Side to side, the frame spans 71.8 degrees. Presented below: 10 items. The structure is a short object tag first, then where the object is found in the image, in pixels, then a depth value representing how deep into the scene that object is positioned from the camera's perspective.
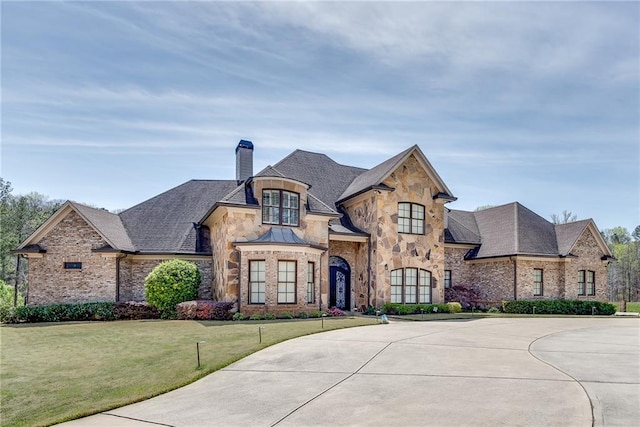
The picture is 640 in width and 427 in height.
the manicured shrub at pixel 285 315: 19.62
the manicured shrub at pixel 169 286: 20.66
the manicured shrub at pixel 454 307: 24.36
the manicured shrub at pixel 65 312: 20.08
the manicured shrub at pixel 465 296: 27.75
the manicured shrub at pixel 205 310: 19.23
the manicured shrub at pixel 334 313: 20.67
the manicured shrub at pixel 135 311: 20.78
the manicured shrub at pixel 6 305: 20.02
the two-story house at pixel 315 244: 20.53
